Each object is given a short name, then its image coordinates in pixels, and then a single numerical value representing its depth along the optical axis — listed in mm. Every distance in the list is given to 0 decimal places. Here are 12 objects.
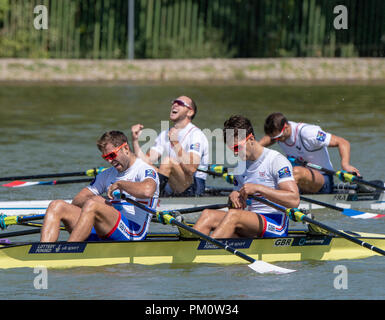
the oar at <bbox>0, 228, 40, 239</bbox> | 18312
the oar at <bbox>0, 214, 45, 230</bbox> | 18922
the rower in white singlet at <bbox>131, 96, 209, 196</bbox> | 23469
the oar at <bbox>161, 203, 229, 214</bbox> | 19078
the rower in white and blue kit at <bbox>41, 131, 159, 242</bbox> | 17719
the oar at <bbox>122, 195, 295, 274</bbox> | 17453
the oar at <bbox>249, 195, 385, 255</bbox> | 17719
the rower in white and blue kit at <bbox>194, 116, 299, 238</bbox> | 17656
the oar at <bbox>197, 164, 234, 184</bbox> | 23453
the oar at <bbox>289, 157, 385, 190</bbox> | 23266
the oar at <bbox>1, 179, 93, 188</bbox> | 24927
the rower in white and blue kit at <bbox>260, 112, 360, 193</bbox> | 23937
